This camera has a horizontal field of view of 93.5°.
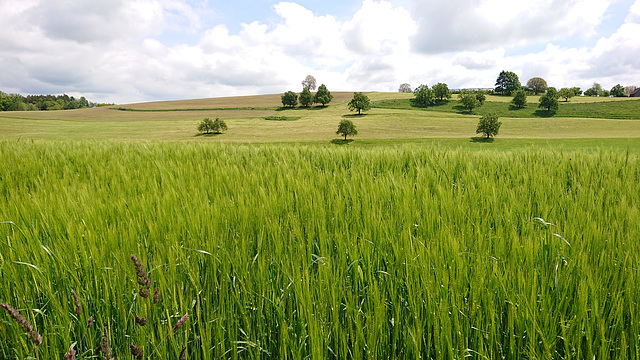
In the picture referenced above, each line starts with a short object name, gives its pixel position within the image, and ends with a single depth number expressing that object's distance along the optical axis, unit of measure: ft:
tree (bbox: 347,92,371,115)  190.60
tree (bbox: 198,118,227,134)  140.15
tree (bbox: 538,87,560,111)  189.47
